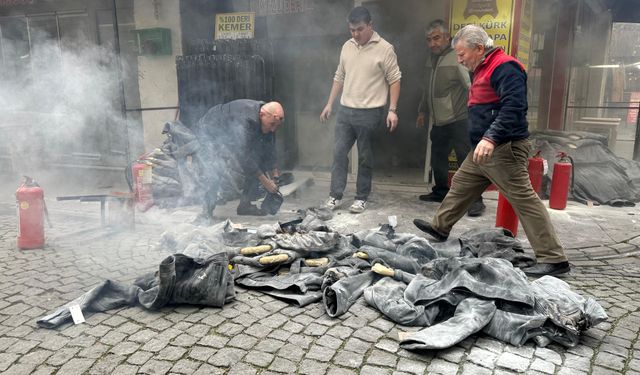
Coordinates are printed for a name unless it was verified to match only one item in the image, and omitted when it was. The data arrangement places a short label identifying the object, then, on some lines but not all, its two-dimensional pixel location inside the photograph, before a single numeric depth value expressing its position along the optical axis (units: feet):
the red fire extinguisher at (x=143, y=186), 18.29
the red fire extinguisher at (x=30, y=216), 14.03
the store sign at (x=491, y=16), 17.99
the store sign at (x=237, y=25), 22.36
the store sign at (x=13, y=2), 26.64
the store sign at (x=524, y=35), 18.26
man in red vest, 11.48
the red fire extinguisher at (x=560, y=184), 17.53
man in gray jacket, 17.40
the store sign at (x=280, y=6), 22.76
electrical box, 22.68
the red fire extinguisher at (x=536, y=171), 16.46
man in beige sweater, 17.37
